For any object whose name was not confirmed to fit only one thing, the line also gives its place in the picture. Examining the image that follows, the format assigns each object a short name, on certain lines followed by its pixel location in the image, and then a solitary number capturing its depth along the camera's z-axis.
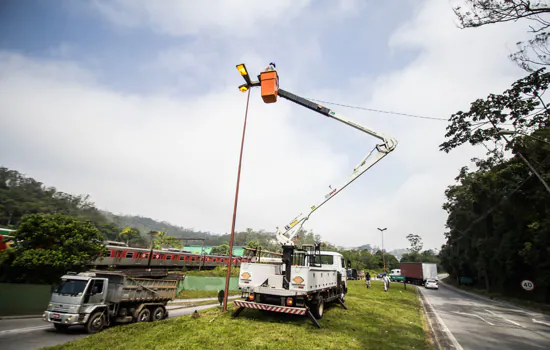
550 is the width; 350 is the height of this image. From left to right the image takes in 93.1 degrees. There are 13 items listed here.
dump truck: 9.05
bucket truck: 9.40
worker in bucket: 10.70
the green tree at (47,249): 13.81
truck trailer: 42.28
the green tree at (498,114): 11.43
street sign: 17.80
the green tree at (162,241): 72.71
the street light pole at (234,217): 11.09
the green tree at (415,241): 92.56
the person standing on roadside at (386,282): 25.87
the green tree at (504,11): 7.12
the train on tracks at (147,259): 22.42
